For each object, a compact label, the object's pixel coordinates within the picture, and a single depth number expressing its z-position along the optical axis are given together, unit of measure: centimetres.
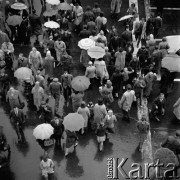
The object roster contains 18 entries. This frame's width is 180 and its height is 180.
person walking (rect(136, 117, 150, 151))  1498
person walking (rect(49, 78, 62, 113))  1678
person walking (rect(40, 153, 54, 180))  1374
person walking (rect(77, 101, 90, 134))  1568
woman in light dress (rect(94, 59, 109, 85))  1814
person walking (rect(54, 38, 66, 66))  1916
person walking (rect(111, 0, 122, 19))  2381
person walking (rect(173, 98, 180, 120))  1682
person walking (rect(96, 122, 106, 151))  1520
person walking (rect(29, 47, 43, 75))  1809
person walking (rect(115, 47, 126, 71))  1839
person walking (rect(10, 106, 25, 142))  1534
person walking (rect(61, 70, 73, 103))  1709
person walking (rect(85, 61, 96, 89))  1791
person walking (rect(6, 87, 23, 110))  1633
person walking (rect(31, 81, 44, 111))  1650
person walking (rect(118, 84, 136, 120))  1627
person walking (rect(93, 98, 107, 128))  1577
